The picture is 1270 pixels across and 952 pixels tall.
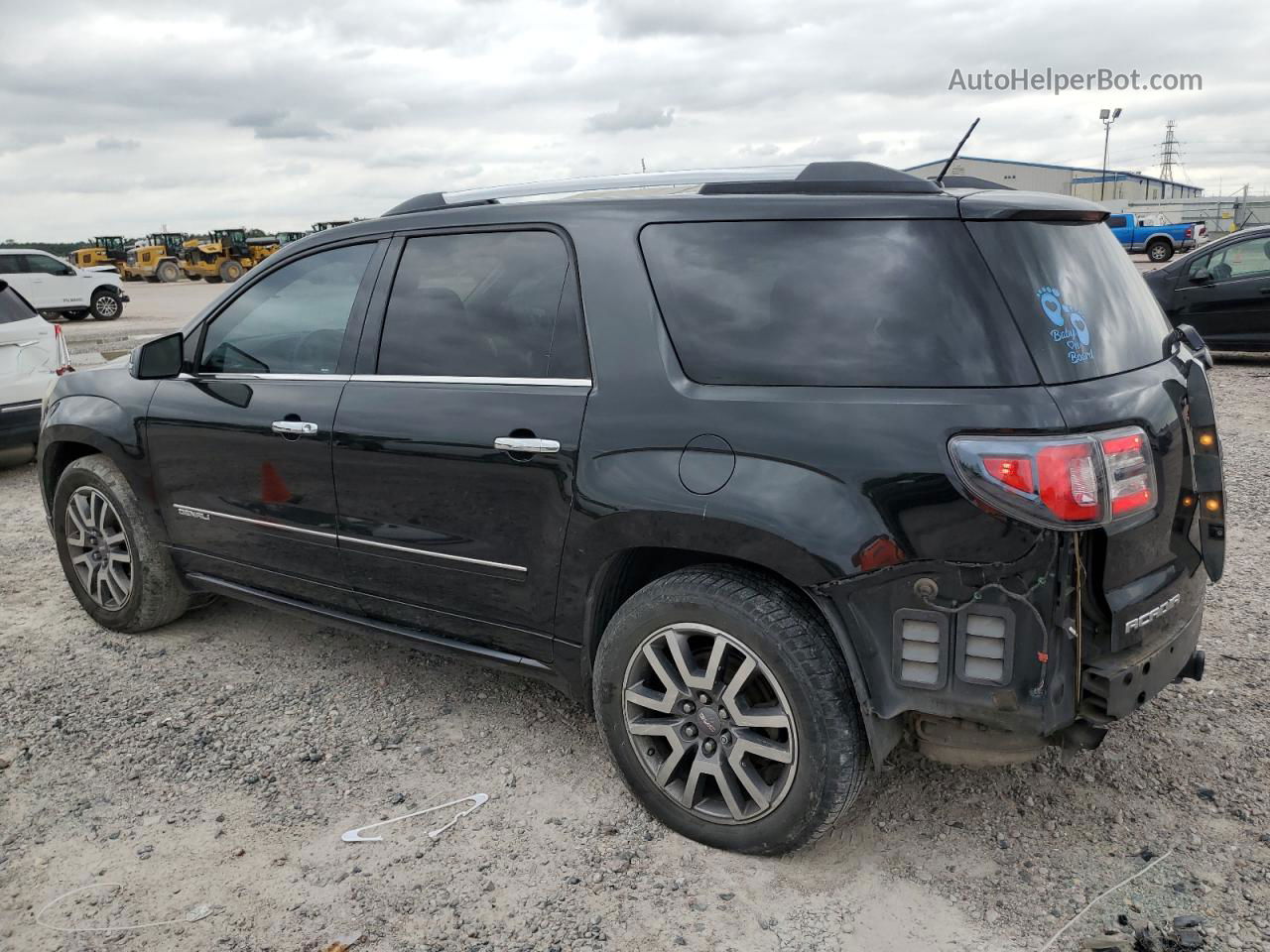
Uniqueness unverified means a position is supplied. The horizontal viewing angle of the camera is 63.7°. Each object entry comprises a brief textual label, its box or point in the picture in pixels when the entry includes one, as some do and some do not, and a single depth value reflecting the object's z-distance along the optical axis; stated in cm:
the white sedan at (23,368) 789
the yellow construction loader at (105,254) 4397
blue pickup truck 3216
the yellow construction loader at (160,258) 4109
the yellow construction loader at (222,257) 3916
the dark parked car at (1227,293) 1097
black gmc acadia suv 240
